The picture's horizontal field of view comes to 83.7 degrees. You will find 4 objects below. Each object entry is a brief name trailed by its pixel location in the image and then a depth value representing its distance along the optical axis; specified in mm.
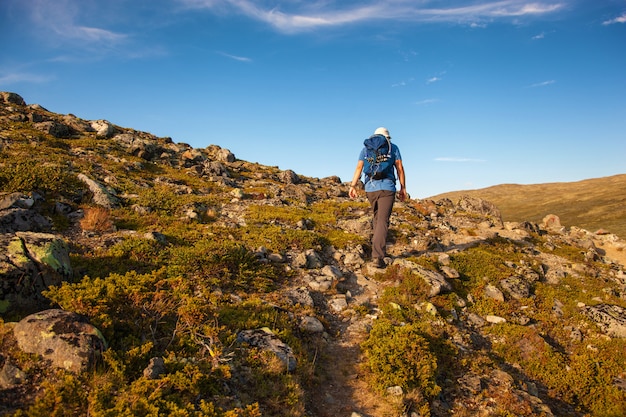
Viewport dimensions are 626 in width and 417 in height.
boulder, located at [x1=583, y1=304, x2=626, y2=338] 10484
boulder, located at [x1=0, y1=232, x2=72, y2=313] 6117
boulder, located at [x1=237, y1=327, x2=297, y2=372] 6590
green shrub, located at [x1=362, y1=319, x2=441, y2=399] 6680
